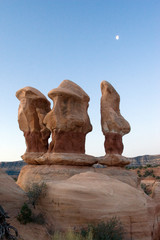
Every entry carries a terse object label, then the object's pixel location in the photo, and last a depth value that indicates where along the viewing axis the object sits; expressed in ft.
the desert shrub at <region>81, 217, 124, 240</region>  33.09
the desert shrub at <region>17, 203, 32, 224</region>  34.22
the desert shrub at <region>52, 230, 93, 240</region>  29.86
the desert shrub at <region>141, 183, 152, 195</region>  77.21
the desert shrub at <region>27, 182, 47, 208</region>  38.11
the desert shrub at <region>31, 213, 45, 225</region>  34.78
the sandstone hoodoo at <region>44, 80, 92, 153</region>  59.93
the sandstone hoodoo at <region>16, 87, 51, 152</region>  67.39
